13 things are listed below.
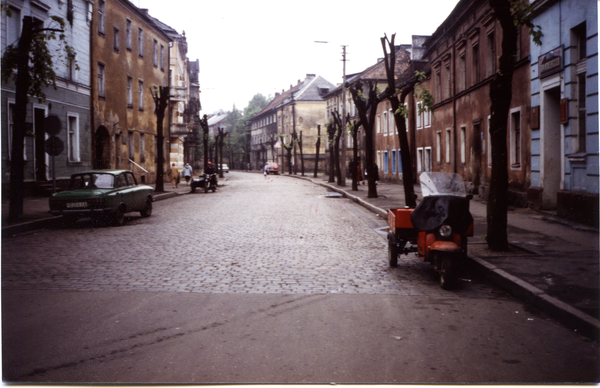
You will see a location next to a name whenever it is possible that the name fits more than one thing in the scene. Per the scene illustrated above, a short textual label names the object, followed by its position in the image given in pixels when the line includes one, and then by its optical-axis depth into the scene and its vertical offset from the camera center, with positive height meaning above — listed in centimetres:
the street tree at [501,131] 931 +68
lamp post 3832 +240
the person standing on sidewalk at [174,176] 3709 +4
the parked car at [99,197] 1443 -49
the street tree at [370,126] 2456 +206
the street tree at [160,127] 2934 +245
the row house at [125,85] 2986 +525
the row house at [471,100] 1902 +311
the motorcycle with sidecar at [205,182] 3250 -32
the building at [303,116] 9038 +941
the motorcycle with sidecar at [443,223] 741 -66
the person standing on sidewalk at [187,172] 4036 +27
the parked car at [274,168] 7962 +100
